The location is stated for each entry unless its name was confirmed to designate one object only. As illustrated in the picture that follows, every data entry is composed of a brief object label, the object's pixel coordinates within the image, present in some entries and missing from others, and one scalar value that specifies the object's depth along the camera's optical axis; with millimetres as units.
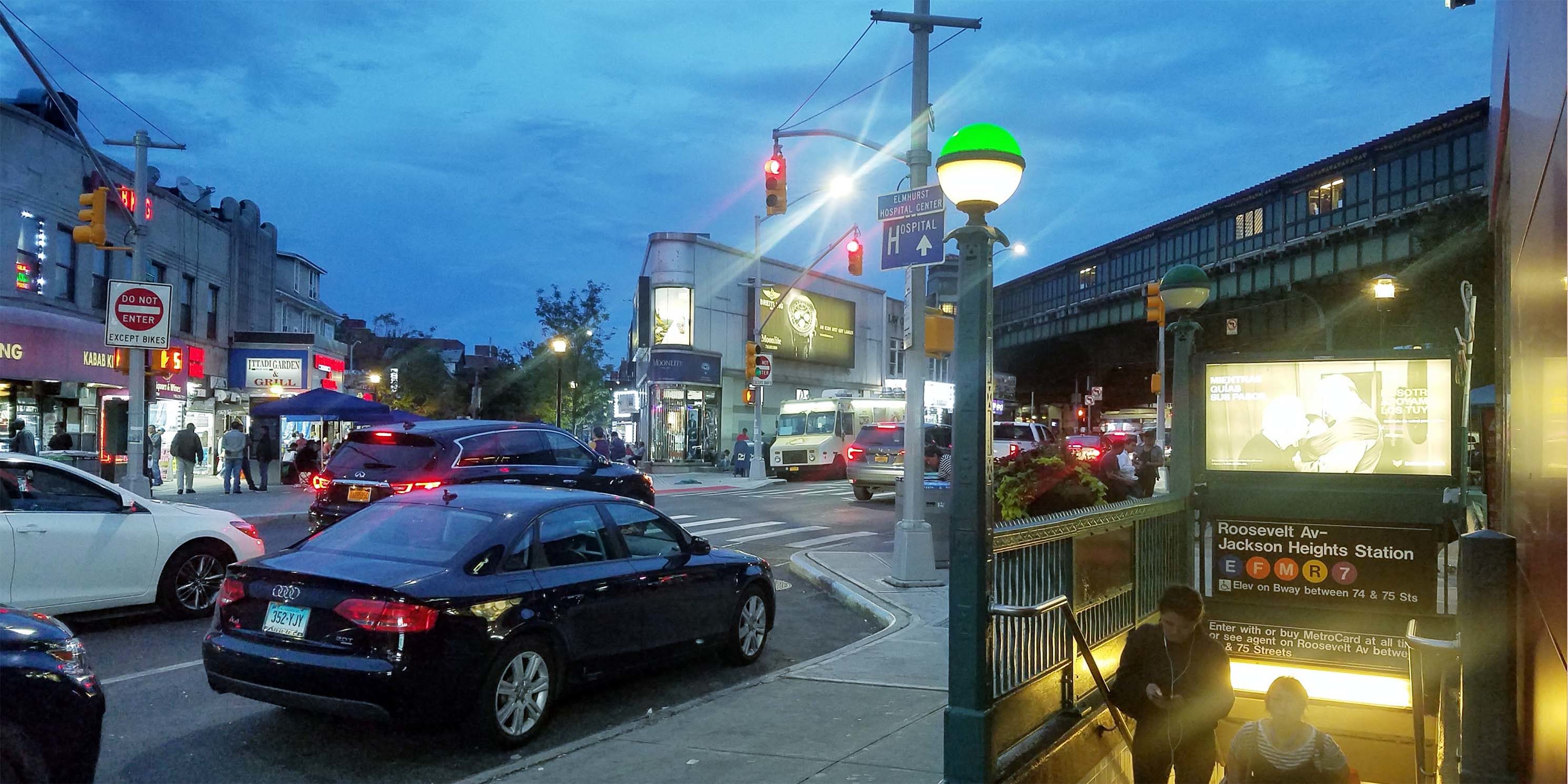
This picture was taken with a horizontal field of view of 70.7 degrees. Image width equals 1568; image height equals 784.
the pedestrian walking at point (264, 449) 28375
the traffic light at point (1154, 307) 22953
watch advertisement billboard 51906
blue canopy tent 24516
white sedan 8586
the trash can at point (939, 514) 13172
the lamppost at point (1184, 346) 8984
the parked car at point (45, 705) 4246
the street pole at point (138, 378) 17844
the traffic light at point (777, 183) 17656
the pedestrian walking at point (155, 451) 25734
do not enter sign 16953
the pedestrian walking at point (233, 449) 24234
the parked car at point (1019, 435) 29812
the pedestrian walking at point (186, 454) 23750
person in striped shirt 5172
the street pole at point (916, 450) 12258
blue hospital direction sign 11938
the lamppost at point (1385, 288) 21906
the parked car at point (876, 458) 24641
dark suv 12156
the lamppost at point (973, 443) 5344
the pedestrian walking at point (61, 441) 19594
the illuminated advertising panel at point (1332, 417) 8258
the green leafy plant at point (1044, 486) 8391
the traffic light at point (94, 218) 16406
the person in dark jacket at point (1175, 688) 5934
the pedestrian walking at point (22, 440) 19141
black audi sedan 6043
